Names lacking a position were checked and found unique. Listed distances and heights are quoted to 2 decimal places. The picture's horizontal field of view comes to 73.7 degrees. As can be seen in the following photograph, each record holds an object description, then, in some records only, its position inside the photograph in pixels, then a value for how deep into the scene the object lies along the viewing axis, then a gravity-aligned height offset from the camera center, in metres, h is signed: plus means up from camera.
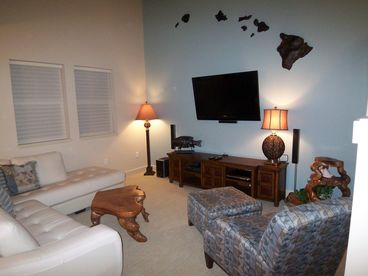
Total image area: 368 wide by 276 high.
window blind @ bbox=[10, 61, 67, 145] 3.60 +0.21
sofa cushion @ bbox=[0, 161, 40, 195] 2.89 -0.75
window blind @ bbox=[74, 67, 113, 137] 4.33 +0.24
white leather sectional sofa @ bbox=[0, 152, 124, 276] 1.39 -0.86
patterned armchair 1.34 -0.83
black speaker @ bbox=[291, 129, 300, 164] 3.48 -0.52
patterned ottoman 2.48 -0.98
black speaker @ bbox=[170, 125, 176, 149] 5.01 -0.40
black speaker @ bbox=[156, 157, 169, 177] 4.84 -1.07
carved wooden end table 2.57 -1.00
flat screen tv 3.80 +0.24
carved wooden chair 3.00 -0.85
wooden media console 3.45 -0.97
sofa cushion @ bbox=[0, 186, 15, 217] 2.19 -0.78
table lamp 3.38 -0.36
